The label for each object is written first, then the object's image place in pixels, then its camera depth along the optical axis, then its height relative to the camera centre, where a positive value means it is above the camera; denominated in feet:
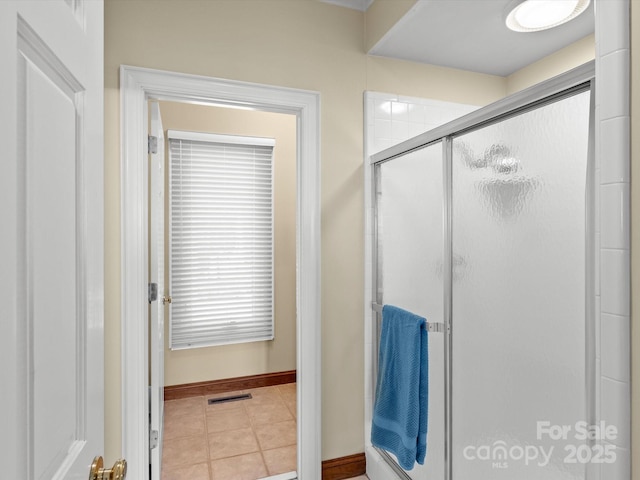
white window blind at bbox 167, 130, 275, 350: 9.66 +0.03
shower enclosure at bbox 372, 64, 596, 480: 3.21 -0.43
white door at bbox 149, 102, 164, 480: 5.85 -0.65
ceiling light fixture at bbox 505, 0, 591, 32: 4.98 +3.08
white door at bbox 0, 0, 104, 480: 1.34 +0.00
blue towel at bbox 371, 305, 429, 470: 4.94 -2.02
